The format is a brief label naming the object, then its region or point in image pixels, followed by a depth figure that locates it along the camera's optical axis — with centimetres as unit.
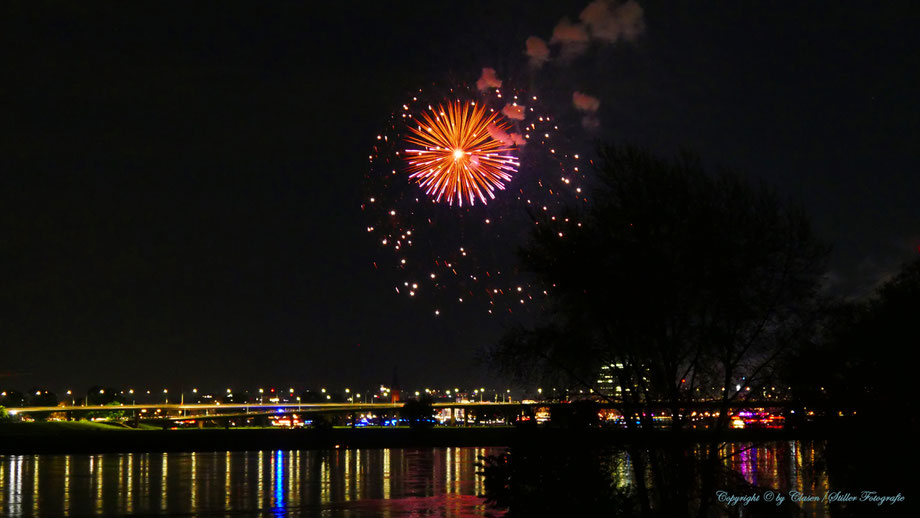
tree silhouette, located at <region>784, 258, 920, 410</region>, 1722
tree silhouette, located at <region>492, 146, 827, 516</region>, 1750
